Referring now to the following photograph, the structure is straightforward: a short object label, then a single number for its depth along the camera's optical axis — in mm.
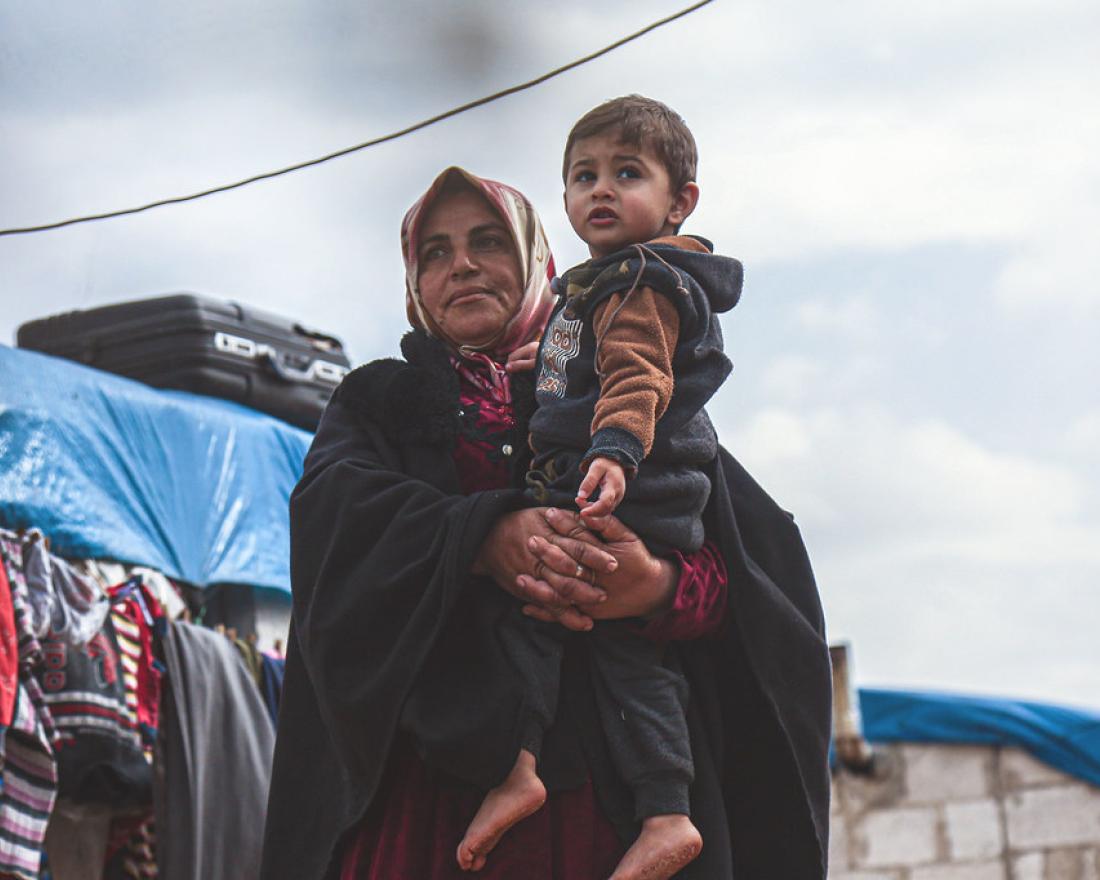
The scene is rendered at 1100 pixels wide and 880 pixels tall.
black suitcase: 7137
